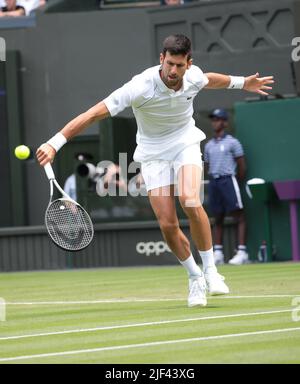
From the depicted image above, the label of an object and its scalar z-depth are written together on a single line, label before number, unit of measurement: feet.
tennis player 64.64
